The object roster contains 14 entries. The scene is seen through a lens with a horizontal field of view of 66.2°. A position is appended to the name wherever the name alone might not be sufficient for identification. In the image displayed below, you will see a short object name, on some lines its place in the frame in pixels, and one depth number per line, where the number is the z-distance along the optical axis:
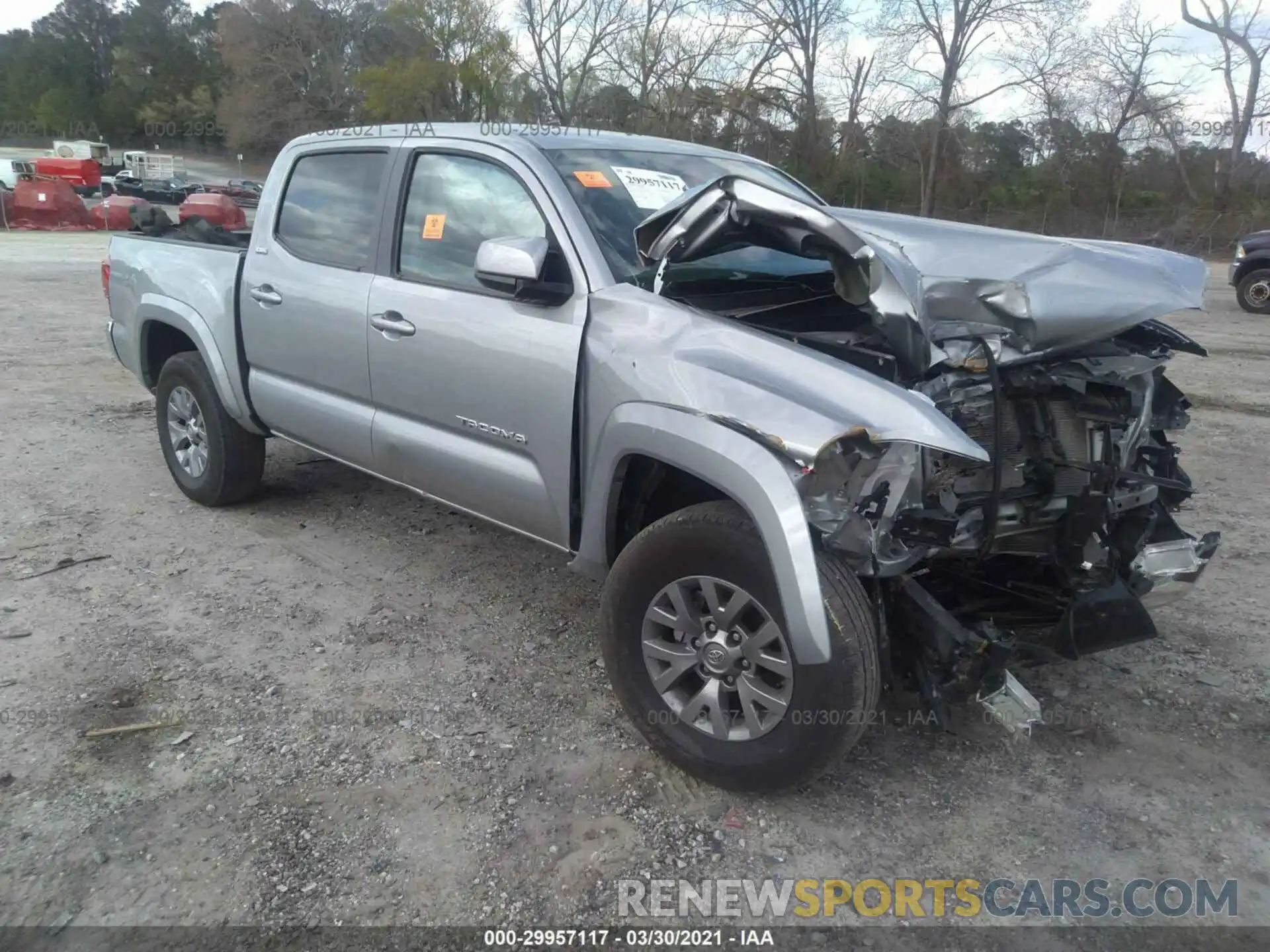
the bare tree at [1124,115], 34.47
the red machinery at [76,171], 41.09
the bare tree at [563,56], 41.56
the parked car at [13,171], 40.16
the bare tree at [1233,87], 33.25
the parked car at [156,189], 41.75
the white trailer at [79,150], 53.47
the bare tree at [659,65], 36.41
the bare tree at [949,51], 35.69
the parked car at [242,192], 41.69
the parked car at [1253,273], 14.62
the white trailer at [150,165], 51.59
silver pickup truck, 2.71
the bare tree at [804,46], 37.53
